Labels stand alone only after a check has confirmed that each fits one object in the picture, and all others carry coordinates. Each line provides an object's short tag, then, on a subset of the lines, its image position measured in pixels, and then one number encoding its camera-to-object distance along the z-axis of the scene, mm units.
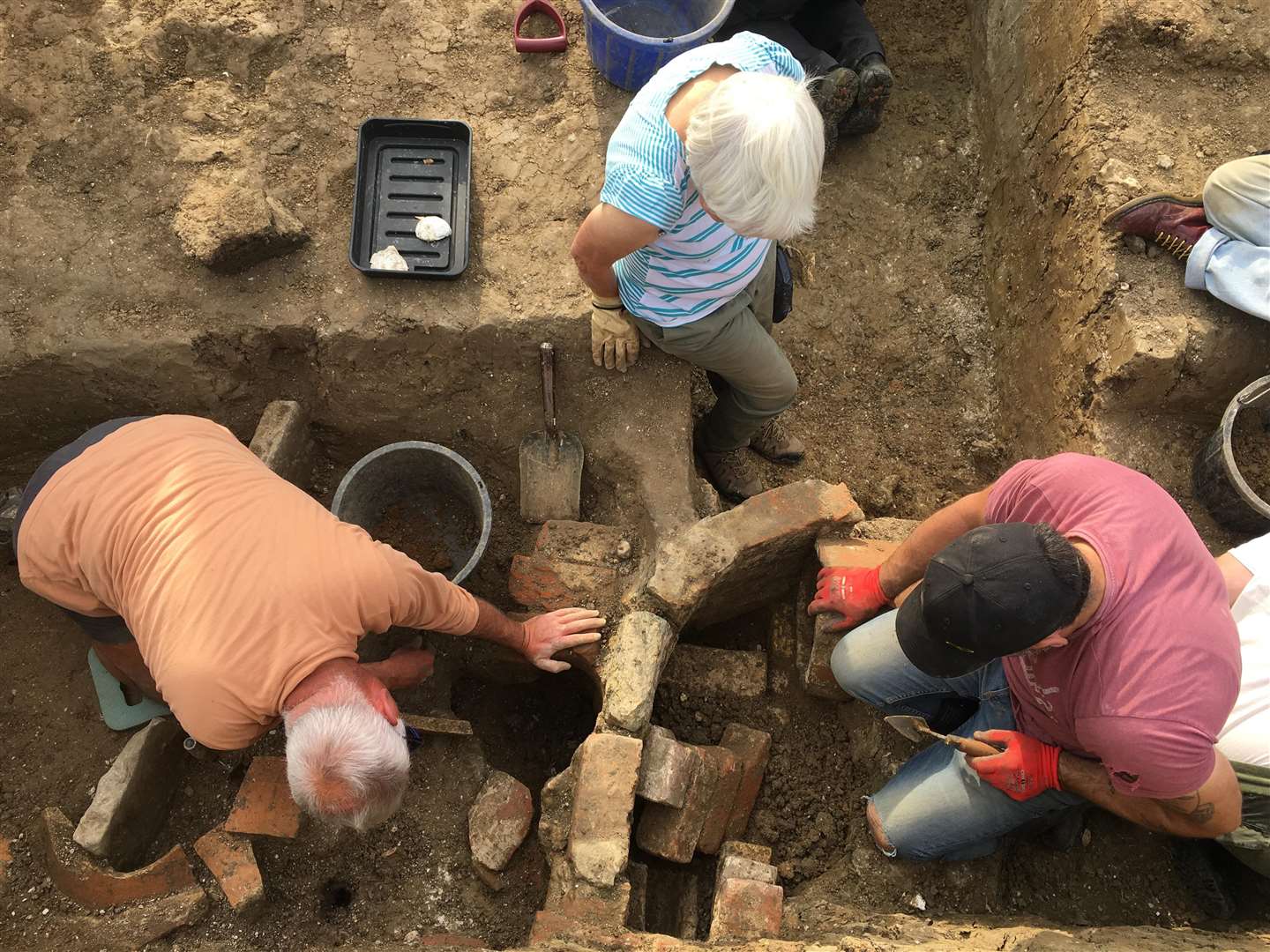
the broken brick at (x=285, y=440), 3027
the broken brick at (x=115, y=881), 2539
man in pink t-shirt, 1948
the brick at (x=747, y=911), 2324
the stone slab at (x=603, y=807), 2320
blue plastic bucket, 3041
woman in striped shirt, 1962
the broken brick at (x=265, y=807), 2602
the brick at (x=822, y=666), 2908
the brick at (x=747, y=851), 2533
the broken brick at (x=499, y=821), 2623
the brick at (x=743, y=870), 2436
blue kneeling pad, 2975
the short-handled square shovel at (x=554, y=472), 3184
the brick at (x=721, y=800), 2627
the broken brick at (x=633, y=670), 2514
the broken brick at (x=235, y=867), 2520
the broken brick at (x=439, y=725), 2785
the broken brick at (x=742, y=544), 2664
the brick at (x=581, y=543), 2951
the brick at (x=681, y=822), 2557
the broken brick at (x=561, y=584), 2896
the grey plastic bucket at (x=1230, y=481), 2838
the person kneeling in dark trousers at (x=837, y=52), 3746
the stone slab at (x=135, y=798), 2633
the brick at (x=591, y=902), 2297
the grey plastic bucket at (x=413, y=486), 2985
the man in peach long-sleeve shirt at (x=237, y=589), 2119
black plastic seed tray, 3100
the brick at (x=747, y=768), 2701
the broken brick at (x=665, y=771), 2504
